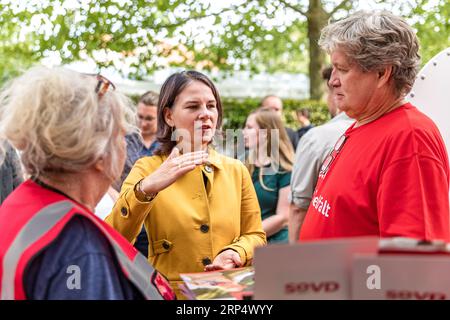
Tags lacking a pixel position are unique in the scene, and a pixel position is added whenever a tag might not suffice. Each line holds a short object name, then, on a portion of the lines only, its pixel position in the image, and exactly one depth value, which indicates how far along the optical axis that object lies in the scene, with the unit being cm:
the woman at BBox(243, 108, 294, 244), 493
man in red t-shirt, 225
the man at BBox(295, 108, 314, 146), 1018
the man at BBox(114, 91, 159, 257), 528
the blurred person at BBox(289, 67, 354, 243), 404
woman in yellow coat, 284
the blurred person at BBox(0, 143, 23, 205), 413
